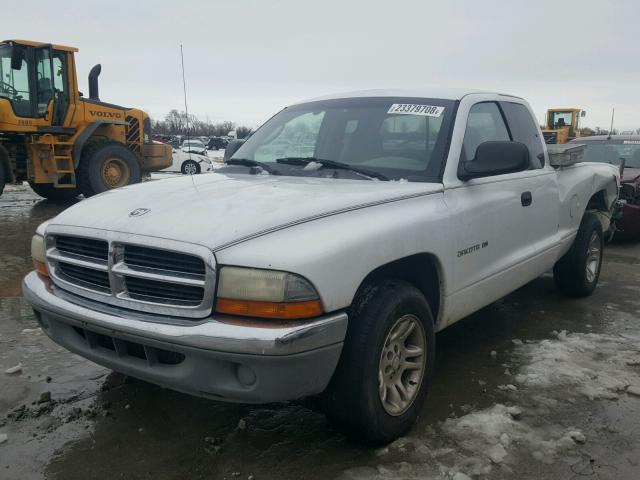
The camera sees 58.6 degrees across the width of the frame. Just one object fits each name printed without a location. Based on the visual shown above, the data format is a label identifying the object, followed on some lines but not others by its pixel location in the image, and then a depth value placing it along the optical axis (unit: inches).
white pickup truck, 92.7
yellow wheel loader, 429.1
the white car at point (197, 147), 879.1
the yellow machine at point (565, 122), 905.5
